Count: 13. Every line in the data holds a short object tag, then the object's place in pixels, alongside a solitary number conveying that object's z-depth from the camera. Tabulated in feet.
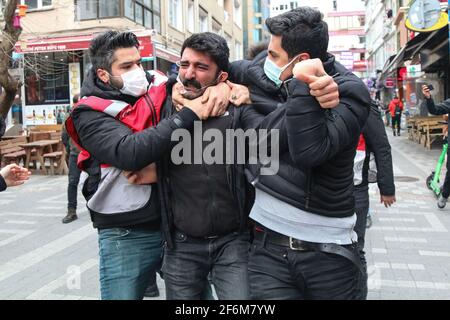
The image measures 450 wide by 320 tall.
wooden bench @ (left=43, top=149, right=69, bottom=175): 43.04
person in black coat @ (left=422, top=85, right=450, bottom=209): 22.68
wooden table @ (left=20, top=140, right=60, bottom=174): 41.78
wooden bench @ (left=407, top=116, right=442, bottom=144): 53.98
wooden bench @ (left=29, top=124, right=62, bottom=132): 56.08
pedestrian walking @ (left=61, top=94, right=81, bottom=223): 24.65
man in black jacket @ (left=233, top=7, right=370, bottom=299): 6.24
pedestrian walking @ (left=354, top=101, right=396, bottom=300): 12.50
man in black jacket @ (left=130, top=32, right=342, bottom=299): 7.17
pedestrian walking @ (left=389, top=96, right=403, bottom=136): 74.28
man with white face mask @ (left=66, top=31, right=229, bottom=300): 7.11
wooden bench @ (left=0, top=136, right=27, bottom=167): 42.04
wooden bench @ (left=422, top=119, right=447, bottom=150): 51.86
